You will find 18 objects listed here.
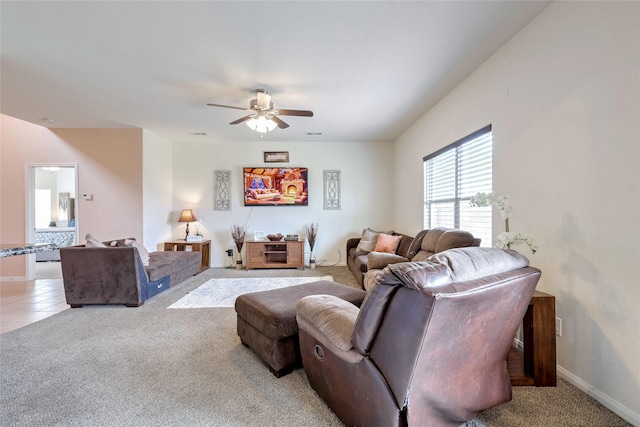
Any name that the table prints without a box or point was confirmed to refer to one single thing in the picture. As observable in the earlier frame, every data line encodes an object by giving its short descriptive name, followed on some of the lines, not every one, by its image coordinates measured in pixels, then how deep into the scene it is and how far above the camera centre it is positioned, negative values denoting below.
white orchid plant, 1.75 -0.14
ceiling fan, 2.99 +1.13
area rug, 3.30 -1.11
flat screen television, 5.48 +0.54
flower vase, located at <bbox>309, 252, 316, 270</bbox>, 5.30 -0.99
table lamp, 5.11 -0.07
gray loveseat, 3.17 -0.74
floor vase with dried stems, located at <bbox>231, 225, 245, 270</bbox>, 5.29 -0.55
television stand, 5.11 -0.78
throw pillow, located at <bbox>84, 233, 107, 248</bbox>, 3.27 -0.37
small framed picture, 5.51 +1.17
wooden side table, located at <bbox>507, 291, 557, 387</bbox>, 1.67 -0.81
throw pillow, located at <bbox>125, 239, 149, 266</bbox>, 3.51 -0.52
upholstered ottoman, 1.83 -0.78
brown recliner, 1.00 -0.56
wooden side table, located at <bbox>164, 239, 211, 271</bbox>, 5.00 -0.66
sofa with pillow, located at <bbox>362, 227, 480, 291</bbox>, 2.69 -0.37
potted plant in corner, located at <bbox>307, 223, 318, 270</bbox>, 5.32 -0.50
